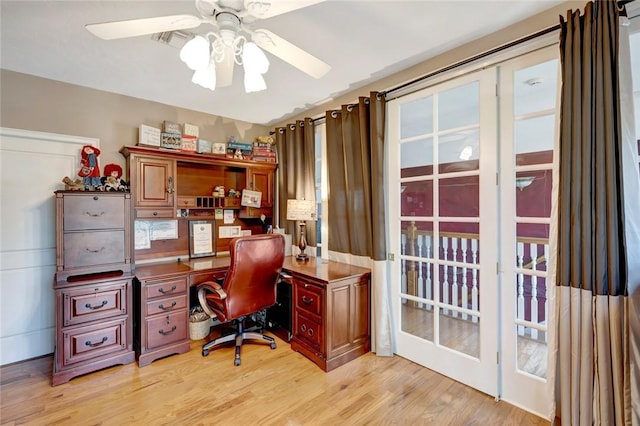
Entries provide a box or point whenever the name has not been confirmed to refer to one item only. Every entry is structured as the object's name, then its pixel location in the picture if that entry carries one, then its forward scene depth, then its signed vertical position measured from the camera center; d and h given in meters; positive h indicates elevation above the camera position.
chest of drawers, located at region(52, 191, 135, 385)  2.28 -0.55
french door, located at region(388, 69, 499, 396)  2.07 -0.11
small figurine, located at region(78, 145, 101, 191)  2.54 +0.42
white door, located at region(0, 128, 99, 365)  2.55 -0.16
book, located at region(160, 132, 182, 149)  3.02 +0.78
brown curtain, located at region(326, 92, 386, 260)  2.60 +0.34
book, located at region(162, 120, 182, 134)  3.06 +0.92
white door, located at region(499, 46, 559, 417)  1.85 -0.04
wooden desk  2.46 -0.86
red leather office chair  2.45 -0.63
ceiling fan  1.32 +0.89
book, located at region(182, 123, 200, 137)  3.25 +0.95
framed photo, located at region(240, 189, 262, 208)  3.53 +0.19
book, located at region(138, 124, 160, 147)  2.90 +0.79
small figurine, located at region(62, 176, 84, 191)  2.45 +0.26
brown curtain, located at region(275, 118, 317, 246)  3.32 +0.55
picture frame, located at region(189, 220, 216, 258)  3.34 -0.27
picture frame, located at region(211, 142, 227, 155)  3.46 +0.78
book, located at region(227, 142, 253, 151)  3.54 +0.84
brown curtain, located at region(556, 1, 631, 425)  1.46 -0.10
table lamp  3.13 +0.01
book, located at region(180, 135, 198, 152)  3.16 +0.78
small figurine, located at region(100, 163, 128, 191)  2.61 +0.32
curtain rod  1.72 +1.08
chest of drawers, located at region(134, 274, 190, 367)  2.53 -0.92
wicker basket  3.01 -1.19
